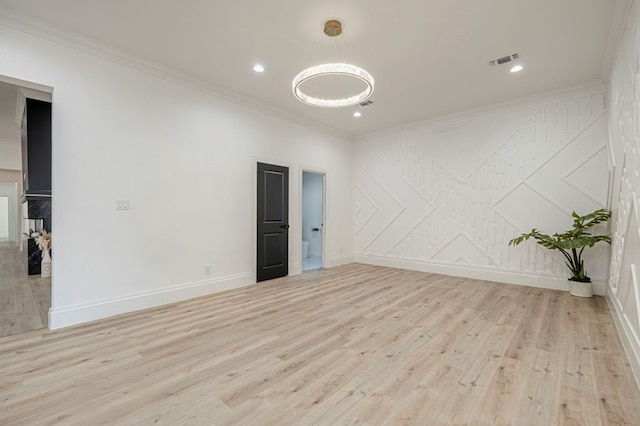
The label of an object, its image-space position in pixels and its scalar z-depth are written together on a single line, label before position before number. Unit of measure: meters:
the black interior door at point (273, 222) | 5.04
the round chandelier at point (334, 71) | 2.72
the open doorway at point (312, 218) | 7.85
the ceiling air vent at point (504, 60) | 3.55
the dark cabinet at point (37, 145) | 4.50
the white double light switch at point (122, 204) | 3.44
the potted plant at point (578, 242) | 3.88
